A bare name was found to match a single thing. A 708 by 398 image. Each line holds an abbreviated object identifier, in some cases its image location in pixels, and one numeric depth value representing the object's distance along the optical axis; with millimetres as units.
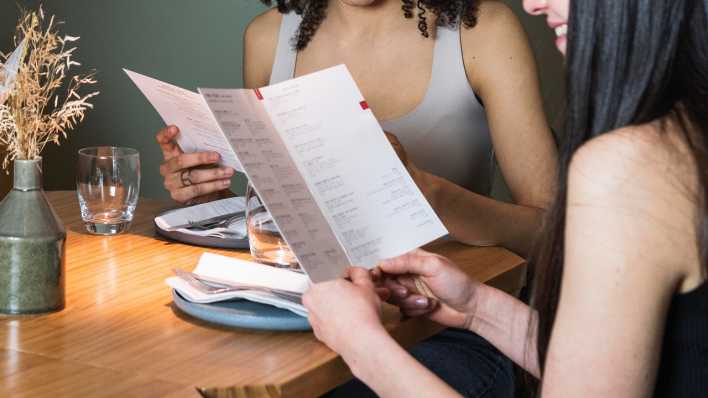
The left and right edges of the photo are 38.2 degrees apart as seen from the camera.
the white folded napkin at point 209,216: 1726
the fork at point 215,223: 1772
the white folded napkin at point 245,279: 1312
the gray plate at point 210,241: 1696
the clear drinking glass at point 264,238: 1563
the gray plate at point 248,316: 1285
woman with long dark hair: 1017
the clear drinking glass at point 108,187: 1710
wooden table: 1094
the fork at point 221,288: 1336
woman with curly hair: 1835
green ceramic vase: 1295
